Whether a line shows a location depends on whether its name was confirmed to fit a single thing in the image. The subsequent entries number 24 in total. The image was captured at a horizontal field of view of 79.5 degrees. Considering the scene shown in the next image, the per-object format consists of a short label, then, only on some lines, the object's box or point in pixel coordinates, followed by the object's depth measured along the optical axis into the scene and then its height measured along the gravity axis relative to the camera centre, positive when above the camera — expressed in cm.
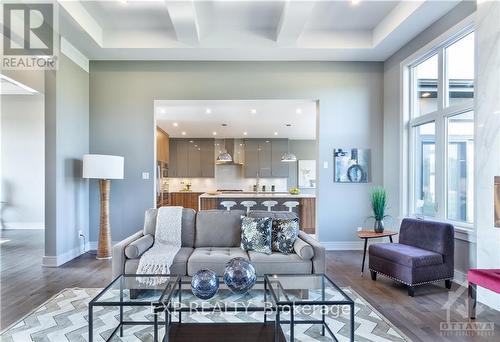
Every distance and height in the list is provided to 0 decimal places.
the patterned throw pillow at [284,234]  319 -70
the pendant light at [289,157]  863 +38
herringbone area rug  231 -129
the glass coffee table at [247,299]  187 -100
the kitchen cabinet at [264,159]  1009 +37
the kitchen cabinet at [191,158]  1004 +41
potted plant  407 -52
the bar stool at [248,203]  645 -71
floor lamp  436 -8
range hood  1016 +78
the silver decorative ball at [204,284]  205 -78
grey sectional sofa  294 -86
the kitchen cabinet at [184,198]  952 -88
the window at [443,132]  359 +51
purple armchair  318 -96
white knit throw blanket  287 -84
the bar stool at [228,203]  624 -69
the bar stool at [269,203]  646 -72
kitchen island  677 -72
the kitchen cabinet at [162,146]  844 +73
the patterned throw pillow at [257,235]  321 -70
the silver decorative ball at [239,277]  213 -76
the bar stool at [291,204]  639 -72
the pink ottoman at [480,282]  240 -92
